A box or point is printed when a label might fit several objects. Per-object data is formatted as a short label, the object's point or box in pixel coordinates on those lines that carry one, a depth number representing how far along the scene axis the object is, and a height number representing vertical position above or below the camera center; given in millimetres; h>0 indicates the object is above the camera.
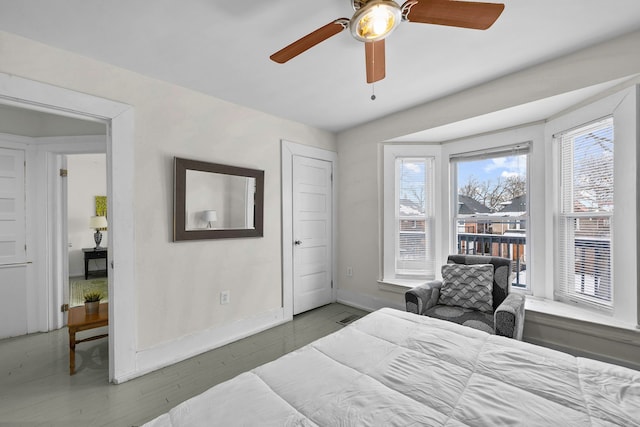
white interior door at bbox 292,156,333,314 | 3674 -265
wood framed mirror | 2588 +141
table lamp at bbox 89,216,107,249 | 5930 -189
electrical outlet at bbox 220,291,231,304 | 2879 -863
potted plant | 2639 -847
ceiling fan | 1180 +888
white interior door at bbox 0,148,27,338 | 3049 -327
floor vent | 3392 -1333
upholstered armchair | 2404 -757
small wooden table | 2326 -938
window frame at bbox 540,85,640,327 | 1978 +95
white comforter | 939 -694
